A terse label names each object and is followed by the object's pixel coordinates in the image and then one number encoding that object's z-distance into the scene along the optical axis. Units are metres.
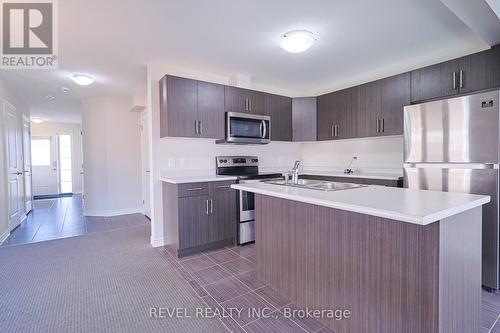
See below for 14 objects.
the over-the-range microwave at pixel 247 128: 3.56
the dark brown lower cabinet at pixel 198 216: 2.96
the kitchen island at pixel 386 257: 1.21
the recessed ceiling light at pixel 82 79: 3.57
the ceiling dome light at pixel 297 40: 2.47
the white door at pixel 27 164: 5.16
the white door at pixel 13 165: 3.94
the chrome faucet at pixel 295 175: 2.27
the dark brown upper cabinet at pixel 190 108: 3.13
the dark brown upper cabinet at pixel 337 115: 3.75
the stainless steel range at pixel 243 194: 3.35
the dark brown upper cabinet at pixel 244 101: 3.61
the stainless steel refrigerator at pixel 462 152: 2.16
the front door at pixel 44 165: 7.87
